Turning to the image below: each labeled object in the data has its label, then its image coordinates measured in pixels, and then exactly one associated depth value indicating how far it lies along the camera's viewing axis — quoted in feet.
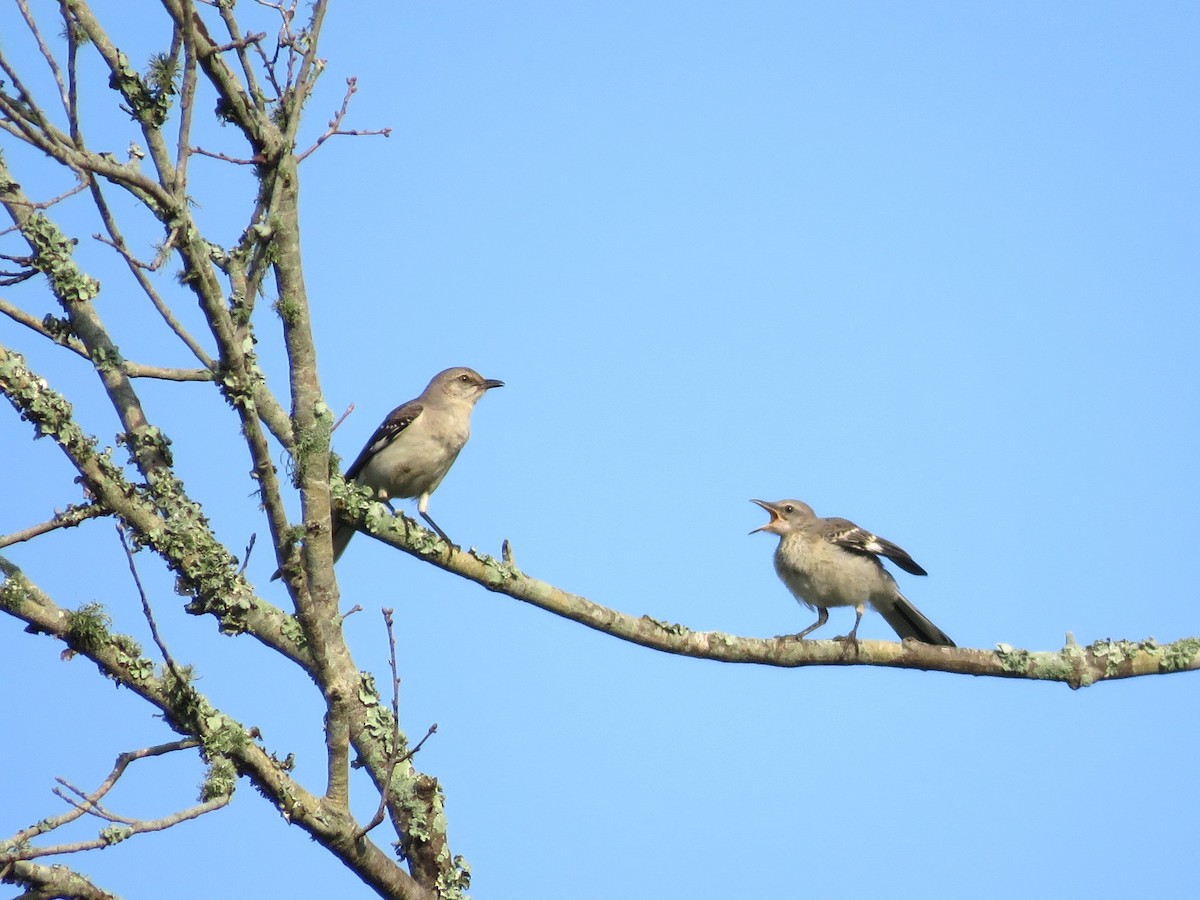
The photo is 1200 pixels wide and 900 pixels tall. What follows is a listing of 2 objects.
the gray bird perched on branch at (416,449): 61.67
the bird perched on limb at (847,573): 64.85
